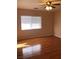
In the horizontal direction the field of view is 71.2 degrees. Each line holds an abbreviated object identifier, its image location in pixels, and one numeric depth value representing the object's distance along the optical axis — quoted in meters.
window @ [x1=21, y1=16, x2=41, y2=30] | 4.18
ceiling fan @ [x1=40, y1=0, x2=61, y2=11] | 2.48
